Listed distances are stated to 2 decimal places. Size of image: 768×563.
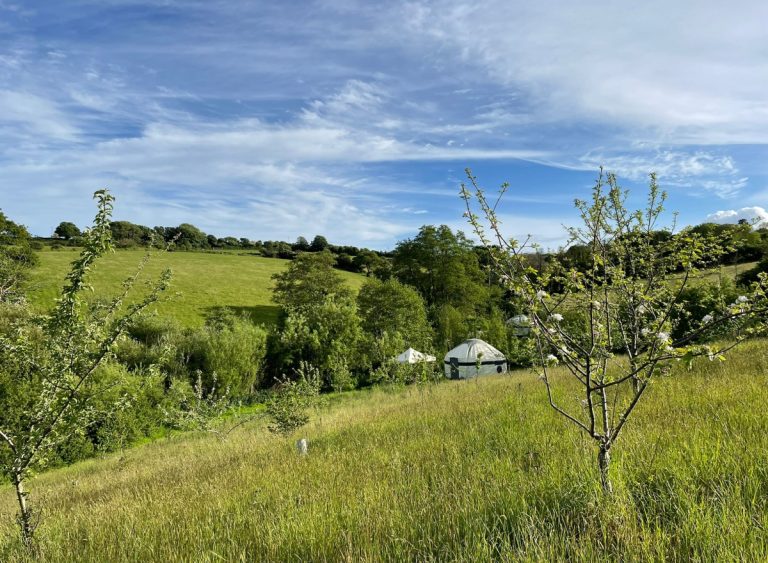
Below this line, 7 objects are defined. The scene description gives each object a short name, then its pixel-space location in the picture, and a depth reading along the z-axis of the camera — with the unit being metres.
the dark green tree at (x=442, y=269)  49.16
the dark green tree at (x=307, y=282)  50.31
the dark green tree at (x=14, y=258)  36.41
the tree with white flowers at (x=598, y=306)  2.91
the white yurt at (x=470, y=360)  35.19
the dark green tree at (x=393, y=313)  40.97
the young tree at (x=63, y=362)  4.43
